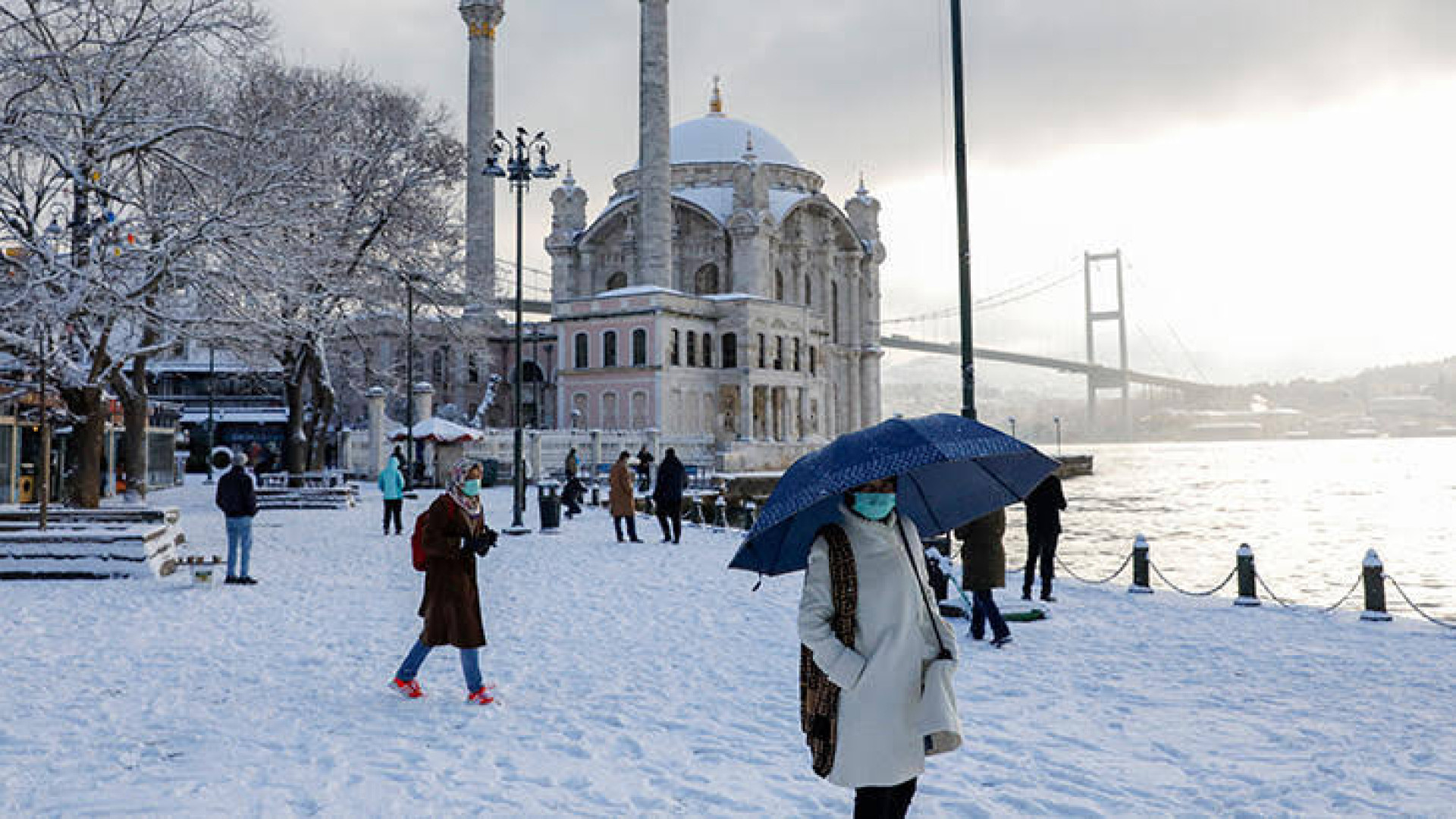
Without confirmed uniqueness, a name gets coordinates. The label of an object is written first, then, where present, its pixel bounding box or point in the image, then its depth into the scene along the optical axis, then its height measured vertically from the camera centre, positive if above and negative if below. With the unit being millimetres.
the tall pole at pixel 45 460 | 11859 +70
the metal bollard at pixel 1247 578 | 10883 -1372
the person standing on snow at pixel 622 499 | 17359 -699
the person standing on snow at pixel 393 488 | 17875 -482
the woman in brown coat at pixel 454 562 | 6215 -629
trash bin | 19016 -922
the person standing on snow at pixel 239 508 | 11492 -510
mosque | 48656 +9854
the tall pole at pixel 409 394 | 29453 +1986
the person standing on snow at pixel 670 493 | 17141 -603
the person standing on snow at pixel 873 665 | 3168 -661
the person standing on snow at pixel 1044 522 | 10508 -710
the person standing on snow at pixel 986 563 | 8250 -892
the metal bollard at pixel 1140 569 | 11812 -1381
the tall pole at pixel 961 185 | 10570 +2828
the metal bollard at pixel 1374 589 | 9812 -1366
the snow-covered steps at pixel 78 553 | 12031 -1045
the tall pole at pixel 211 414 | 41625 +2097
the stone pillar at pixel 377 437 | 36406 +894
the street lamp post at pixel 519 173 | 19484 +5677
